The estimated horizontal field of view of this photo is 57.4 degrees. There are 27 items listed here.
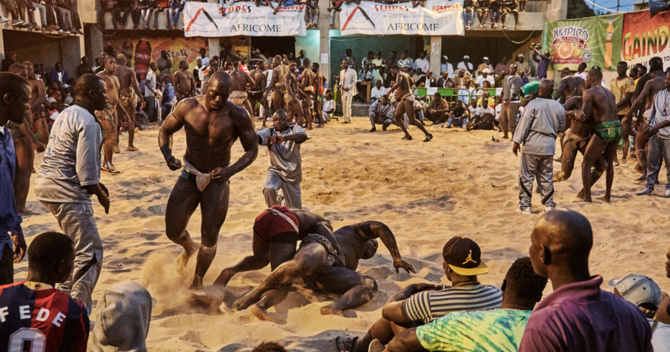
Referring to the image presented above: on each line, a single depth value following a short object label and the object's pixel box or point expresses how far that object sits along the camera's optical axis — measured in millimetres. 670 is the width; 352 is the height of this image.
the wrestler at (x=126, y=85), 11516
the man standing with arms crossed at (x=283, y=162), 6332
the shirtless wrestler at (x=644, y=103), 8938
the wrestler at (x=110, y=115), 9531
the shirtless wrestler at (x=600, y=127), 7922
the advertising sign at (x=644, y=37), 15136
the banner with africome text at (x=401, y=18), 22250
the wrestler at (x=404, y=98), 14047
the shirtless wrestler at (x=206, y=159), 4867
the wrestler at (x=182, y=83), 16234
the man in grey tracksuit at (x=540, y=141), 7590
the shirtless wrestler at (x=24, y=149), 6863
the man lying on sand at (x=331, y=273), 4559
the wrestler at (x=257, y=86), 16266
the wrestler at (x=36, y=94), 8394
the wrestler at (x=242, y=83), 14272
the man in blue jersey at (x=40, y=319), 2197
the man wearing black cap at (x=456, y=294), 2971
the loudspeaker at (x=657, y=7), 15195
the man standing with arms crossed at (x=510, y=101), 14605
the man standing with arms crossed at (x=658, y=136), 8344
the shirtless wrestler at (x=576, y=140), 8086
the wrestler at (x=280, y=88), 14492
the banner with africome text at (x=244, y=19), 22141
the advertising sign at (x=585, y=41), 18172
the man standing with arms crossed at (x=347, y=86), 19188
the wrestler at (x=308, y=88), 16641
